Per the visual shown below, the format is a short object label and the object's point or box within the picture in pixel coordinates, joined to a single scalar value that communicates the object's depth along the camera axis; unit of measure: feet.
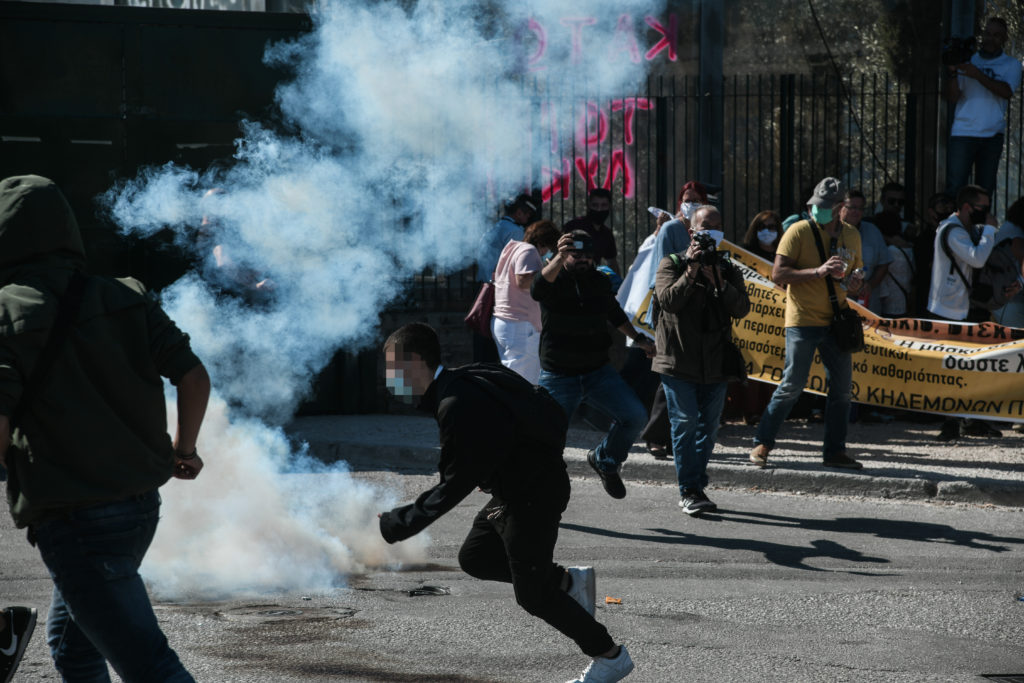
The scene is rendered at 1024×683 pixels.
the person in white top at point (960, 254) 67.10
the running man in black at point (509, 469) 26.89
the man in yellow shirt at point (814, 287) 54.34
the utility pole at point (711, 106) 87.40
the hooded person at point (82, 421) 21.56
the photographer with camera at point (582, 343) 47.09
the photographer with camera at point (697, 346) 48.32
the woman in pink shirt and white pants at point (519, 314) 51.80
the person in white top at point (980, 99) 78.59
